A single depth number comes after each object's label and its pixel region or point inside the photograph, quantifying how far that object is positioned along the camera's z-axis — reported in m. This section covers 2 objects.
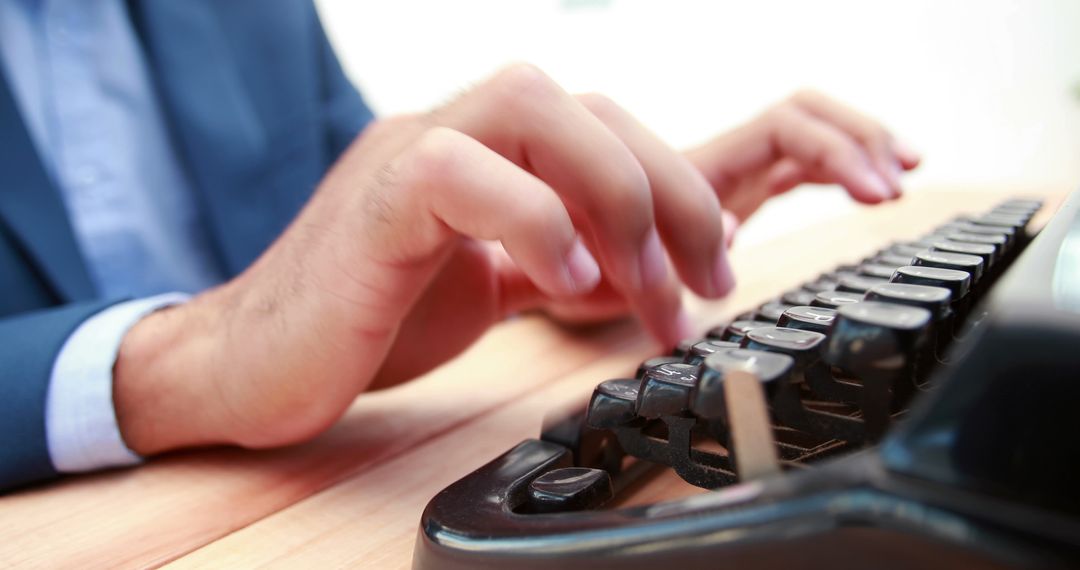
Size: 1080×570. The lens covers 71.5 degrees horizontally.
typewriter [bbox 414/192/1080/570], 0.19
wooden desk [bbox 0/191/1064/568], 0.38
